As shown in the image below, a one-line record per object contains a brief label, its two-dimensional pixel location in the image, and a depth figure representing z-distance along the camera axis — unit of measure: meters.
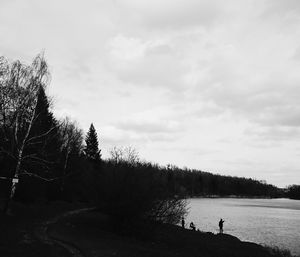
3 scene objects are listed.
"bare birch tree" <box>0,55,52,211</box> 20.65
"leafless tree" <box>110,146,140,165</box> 20.69
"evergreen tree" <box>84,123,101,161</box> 52.18
